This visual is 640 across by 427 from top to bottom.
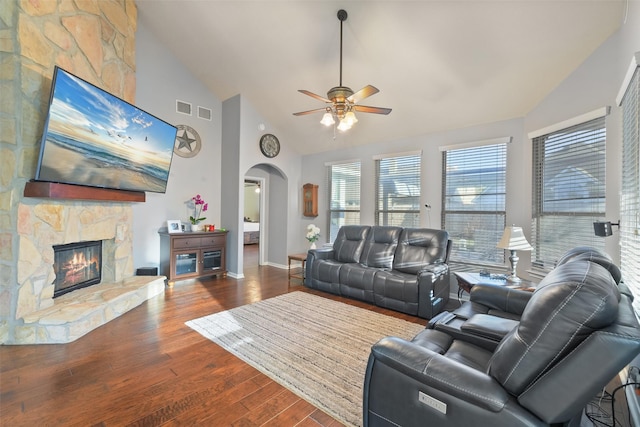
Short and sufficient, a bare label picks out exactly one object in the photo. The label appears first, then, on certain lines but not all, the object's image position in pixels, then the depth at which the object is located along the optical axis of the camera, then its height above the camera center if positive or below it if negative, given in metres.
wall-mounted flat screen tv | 2.70 +0.82
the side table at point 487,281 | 2.90 -0.69
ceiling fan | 2.94 +1.16
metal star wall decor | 5.10 +1.30
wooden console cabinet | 4.71 -0.70
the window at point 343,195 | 5.75 +0.41
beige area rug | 2.05 -1.22
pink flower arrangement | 5.13 +0.11
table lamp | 3.03 -0.27
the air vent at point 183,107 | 5.09 +1.90
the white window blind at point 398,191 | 4.89 +0.45
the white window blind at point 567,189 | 2.81 +0.31
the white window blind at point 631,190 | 1.88 +0.21
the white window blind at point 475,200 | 4.05 +0.24
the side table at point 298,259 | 5.00 -0.82
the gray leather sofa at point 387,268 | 3.51 -0.74
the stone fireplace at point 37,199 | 2.61 +0.12
